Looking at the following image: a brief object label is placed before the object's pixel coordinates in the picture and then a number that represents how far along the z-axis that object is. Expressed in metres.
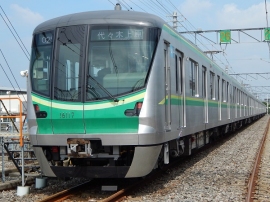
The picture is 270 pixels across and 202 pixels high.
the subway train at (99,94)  7.12
